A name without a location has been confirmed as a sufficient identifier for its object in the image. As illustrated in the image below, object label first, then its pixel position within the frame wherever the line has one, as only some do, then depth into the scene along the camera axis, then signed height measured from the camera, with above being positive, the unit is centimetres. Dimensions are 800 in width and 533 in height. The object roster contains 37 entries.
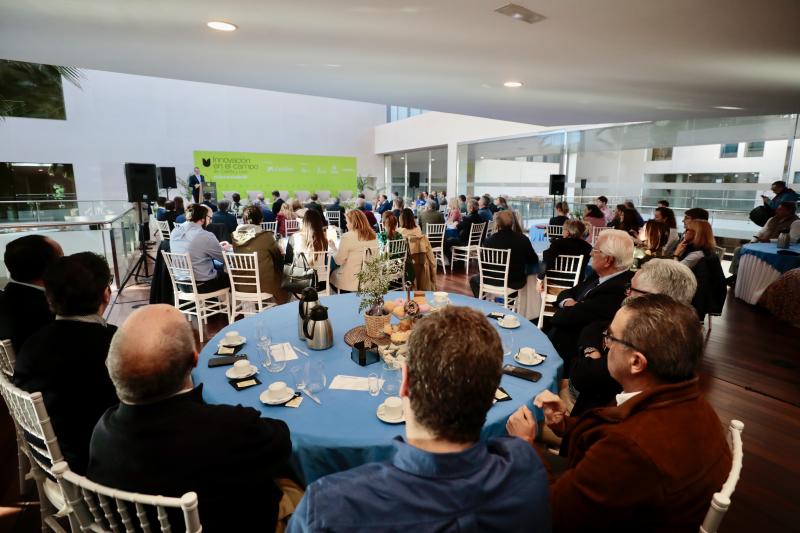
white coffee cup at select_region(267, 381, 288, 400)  167 -80
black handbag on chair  405 -89
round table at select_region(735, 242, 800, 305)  523 -101
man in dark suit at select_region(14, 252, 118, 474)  156 -68
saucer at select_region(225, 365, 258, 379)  185 -82
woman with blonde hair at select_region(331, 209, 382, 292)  459 -66
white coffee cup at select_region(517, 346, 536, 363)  201 -79
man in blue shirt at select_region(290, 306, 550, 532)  72 -51
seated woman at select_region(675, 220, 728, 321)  411 -74
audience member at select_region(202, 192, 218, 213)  912 -42
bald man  108 -66
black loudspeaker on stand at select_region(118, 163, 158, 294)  748 +1
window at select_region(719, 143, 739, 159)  807 +70
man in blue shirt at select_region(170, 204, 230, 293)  426 -62
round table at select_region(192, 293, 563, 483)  144 -84
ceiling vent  242 +100
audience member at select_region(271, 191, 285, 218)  1016 -49
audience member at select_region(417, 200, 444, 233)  777 -56
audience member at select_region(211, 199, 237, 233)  666 -52
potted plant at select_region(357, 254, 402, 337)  225 -56
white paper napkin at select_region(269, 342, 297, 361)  208 -82
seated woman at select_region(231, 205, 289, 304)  426 -69
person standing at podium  1076 +5
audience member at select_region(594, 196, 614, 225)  830 -39
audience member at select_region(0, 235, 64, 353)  210 -53
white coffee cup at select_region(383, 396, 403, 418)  155 -81
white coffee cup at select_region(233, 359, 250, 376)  187 -80
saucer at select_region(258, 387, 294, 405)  164 -82
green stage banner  1398 +48
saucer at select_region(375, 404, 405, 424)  152 -83
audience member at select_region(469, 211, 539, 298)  461 -65
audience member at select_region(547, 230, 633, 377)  237 -61
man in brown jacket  101 -65
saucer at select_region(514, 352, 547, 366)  199 -81
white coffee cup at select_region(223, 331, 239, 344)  222 -80
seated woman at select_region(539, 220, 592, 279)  432 -59
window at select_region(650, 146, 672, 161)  885 +68
